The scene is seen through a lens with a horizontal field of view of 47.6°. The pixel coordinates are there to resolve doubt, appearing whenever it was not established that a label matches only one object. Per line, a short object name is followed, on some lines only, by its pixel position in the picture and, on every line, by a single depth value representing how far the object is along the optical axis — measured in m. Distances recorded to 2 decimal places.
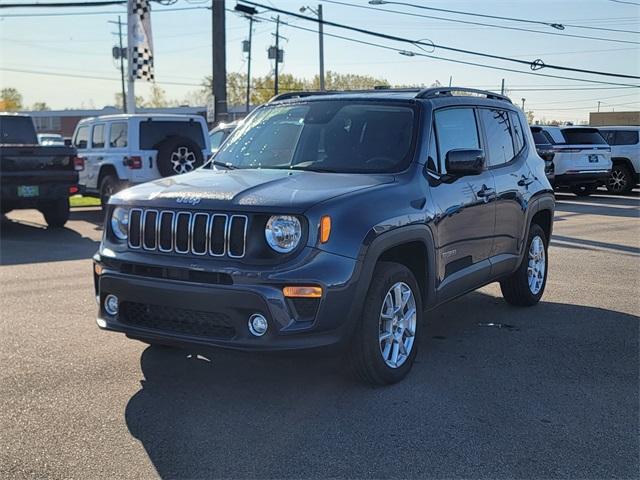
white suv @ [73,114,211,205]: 13.91
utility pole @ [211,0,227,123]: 19.20
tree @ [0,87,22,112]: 106.78
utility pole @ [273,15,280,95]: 58.48
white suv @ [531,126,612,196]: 19.17
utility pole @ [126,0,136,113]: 18.05
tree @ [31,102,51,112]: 133.90
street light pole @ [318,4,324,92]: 35.62
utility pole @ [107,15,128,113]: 68.56
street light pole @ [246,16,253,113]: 62.94
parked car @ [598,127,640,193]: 20.84
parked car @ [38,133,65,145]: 38.25
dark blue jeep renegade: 4.09
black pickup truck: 11.79
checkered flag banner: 18.11
